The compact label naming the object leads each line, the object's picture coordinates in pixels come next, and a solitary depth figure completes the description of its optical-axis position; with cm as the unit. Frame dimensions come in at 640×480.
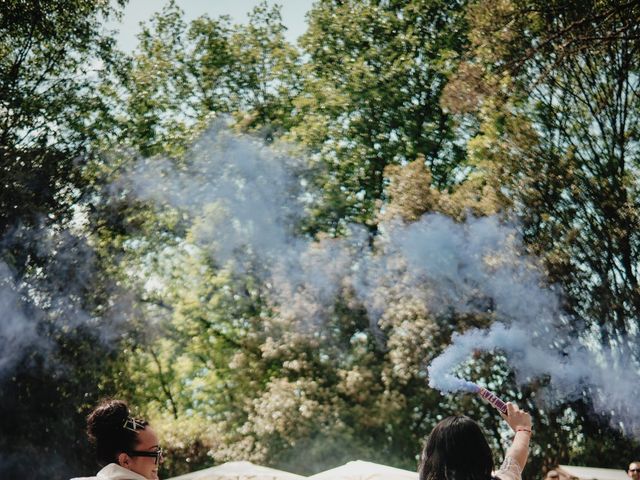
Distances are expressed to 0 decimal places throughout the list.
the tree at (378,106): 1888
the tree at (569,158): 1261
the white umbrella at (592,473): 1070
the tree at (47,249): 1567
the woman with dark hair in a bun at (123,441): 280
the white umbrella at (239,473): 1004
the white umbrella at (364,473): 916
